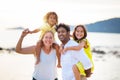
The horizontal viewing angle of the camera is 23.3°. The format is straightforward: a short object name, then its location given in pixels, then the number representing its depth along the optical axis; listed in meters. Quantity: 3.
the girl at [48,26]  2.79
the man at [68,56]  2.64
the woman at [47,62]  2.80
